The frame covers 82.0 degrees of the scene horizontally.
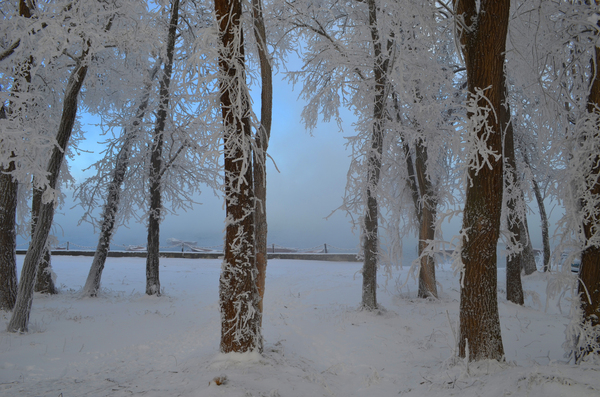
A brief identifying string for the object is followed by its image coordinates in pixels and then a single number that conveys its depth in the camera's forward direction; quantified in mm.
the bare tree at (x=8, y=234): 7805
